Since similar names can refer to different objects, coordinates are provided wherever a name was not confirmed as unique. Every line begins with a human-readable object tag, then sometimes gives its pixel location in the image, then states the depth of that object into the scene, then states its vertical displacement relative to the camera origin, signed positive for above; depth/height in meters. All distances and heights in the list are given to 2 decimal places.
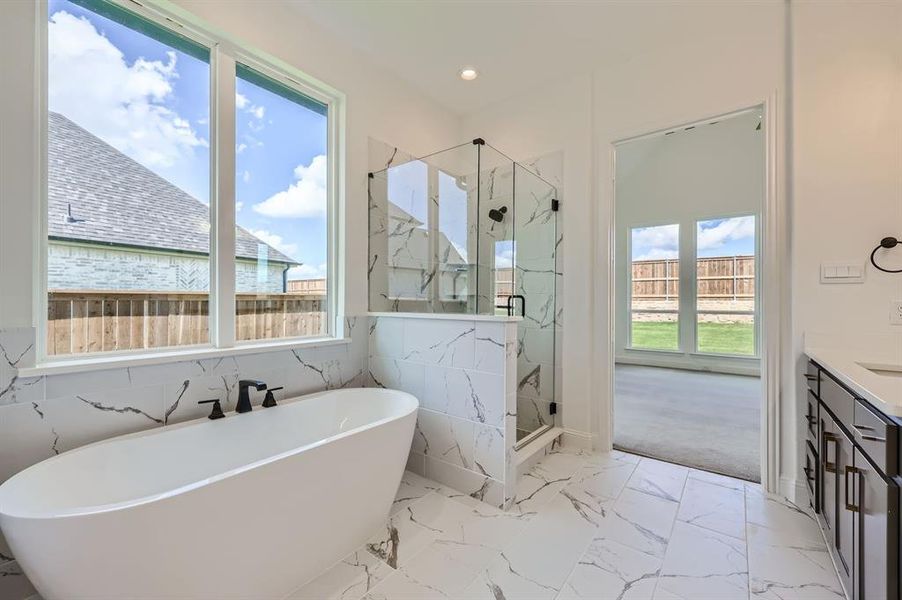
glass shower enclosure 3.00 +0.41
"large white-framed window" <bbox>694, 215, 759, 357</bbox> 5.66 +0.20
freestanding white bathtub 1.03 -0.73
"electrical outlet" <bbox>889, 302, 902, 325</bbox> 1.90 -0.07
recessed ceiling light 2.84 +1.73
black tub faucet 1.95 -0.51
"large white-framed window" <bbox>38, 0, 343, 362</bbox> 1.66 +0.58
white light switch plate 1.96 +0.14
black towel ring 1.88 +0.28
